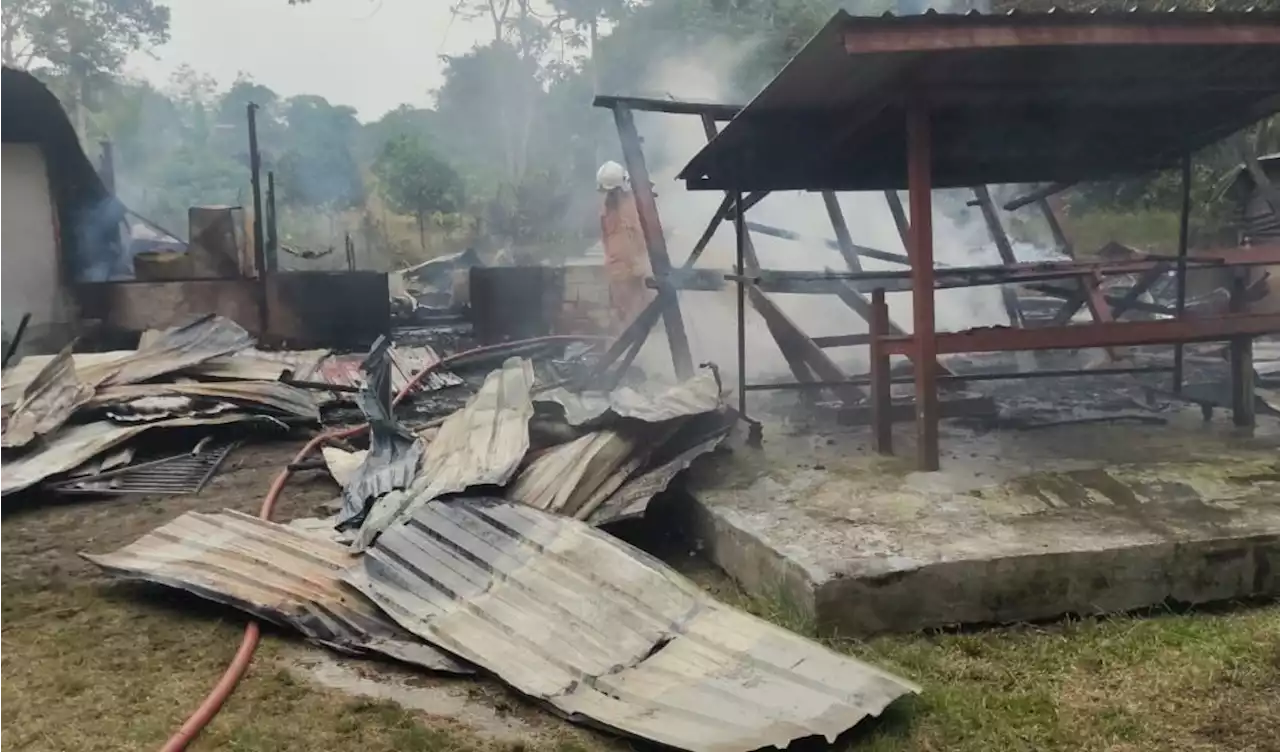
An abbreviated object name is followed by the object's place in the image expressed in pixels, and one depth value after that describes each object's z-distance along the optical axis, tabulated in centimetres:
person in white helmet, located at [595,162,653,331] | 1015
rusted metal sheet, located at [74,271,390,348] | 1172
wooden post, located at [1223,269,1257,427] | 548
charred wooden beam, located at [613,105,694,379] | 702
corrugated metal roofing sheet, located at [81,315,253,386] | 833
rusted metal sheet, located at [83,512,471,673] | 387
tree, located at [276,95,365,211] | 2747
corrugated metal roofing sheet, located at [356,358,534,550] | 485
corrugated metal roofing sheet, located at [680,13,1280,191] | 421
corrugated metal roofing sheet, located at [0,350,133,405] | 802
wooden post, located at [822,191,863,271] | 785
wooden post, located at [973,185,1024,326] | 805
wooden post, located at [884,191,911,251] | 771
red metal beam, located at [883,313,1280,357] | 475
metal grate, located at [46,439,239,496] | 658
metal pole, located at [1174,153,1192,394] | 641
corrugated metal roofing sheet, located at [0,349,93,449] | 697
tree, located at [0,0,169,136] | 2833
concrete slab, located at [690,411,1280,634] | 366
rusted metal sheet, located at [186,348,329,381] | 871
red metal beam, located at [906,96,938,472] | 473
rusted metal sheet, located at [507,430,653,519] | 485
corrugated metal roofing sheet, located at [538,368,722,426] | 541
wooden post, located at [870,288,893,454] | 515
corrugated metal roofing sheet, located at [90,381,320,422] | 789
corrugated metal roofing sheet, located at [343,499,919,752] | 300
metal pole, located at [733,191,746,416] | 617
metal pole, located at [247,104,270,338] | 1143
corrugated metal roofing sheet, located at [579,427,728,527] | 477
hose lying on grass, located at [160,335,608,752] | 306
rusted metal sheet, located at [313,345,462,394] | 975
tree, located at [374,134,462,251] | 2580
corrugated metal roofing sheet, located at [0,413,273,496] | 641
